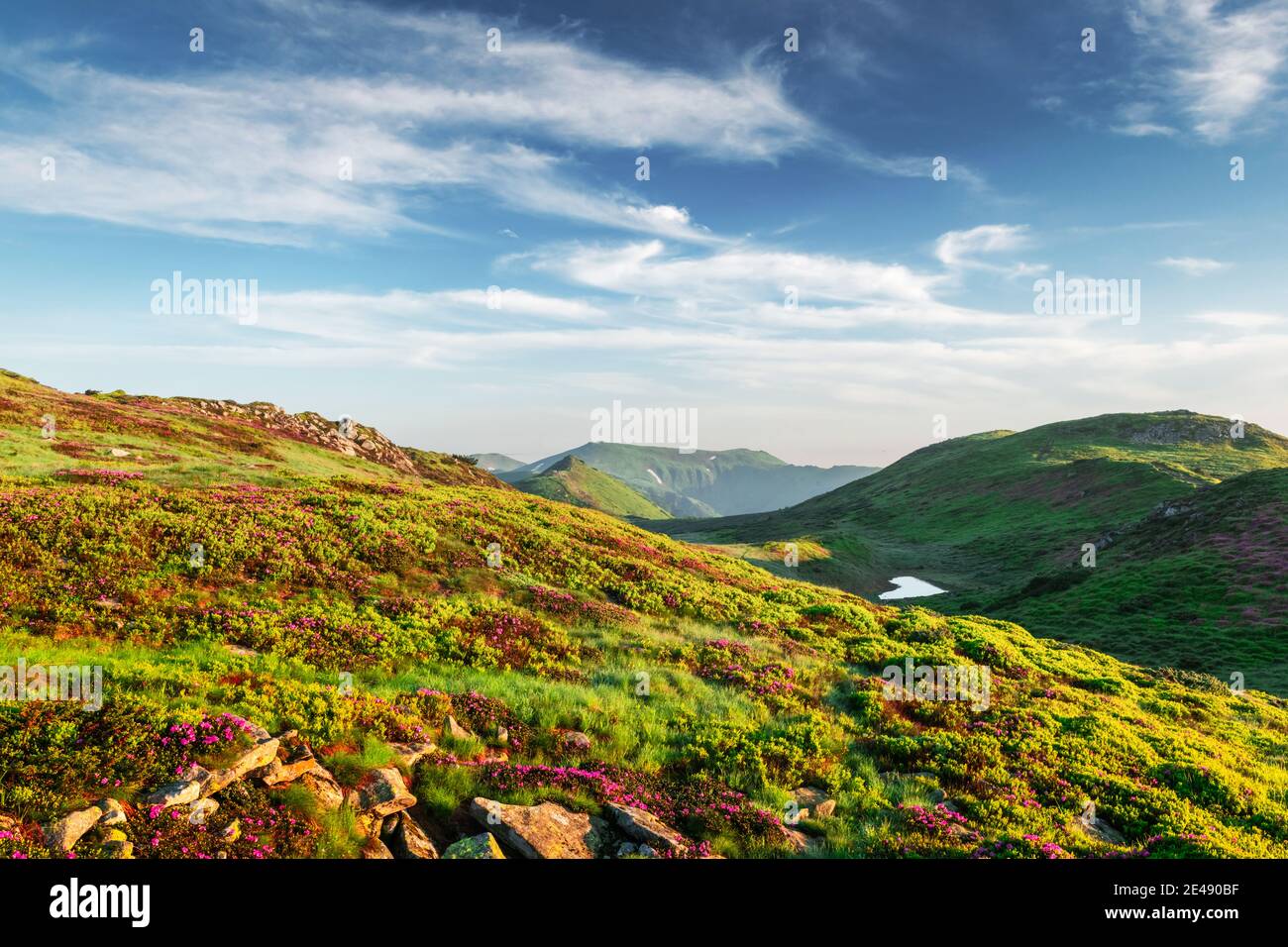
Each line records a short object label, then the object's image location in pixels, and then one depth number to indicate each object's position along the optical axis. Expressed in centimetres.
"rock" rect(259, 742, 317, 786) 789
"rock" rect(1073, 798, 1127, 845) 1069
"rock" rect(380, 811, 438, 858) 736
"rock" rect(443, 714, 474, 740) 1060
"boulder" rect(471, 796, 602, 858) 777
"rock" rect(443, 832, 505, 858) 736
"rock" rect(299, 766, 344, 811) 777
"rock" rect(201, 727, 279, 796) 728
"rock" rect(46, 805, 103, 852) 587
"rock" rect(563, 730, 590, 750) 1122
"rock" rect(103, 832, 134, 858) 597
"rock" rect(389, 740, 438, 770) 928
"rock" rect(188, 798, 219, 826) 675
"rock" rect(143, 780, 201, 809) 682
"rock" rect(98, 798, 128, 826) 629
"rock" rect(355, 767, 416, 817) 789
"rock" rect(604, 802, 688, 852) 836
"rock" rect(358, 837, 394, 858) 709
